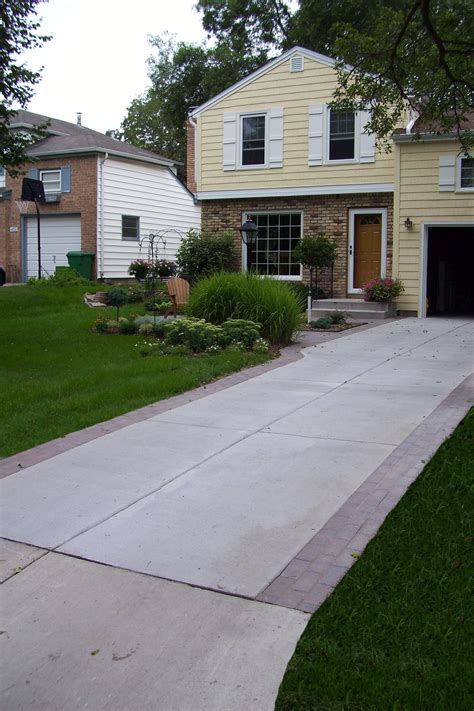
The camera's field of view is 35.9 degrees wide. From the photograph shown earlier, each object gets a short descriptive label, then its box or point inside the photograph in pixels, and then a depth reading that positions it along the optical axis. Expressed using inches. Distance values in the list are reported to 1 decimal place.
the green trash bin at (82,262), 842.8
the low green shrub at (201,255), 756.6
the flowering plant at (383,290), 656.4
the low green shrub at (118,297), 542.0
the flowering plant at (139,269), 821.9
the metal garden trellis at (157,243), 911.8
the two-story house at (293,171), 719.1
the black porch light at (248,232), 643.5
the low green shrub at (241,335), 430.9
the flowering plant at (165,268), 786.5
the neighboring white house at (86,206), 864.9
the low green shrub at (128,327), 497.0
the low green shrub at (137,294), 676.7
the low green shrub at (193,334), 423.2
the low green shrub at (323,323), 565.6
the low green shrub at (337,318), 587.2
